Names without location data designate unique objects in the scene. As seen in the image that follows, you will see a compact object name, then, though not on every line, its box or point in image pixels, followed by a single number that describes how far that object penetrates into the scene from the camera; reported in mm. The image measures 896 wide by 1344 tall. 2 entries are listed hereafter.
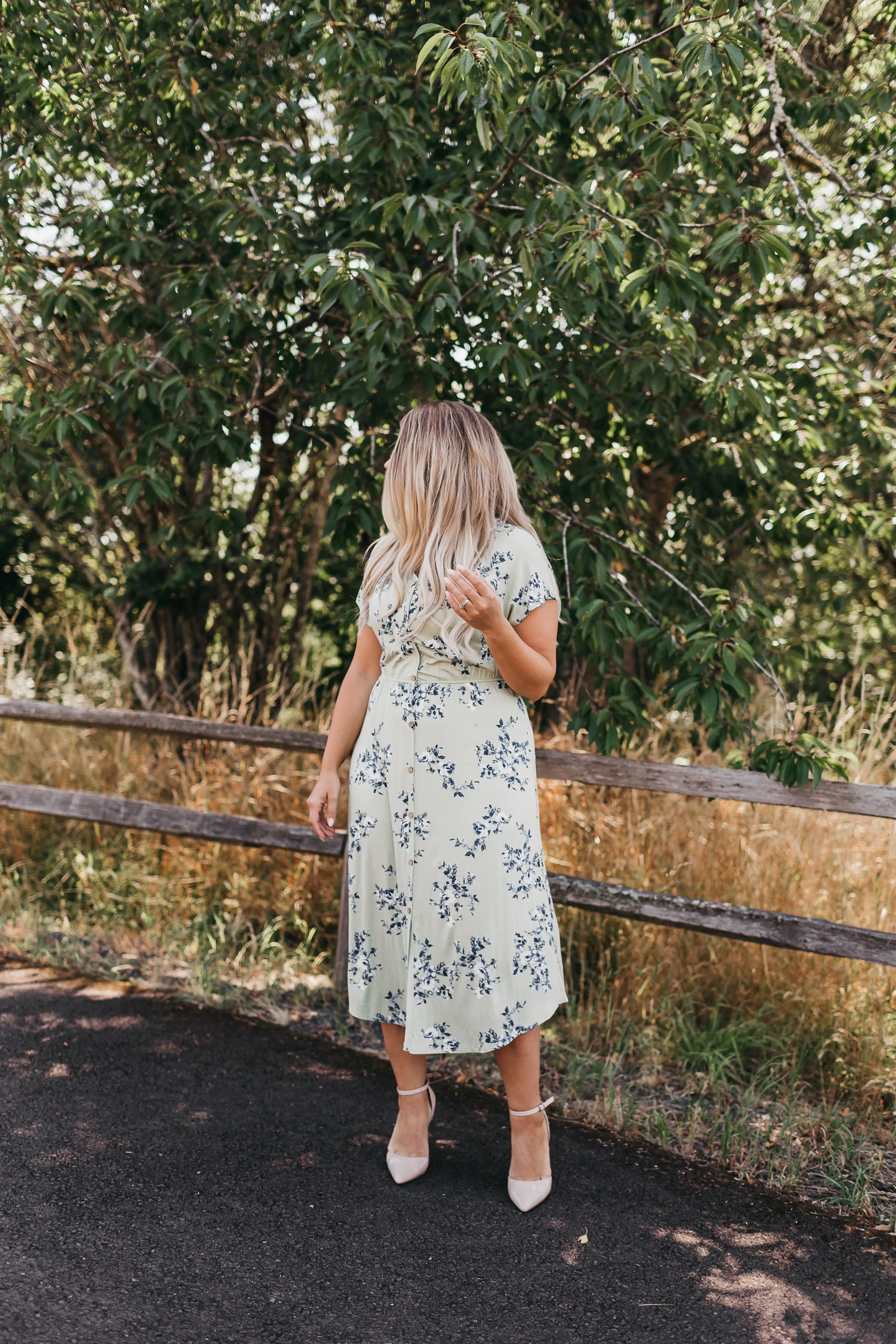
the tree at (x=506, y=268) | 3137
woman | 2424
